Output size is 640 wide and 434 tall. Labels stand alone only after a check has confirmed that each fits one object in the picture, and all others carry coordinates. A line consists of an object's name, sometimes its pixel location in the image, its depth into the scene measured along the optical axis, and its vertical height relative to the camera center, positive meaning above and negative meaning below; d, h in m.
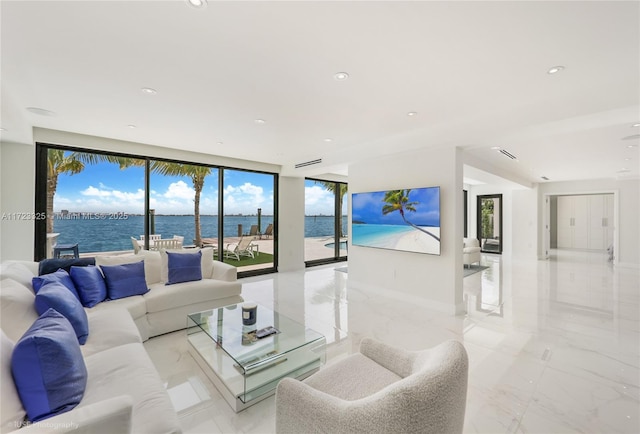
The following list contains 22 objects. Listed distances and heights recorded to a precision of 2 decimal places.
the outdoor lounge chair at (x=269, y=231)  6.85 -0.34
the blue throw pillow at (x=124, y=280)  3.14 -0.72
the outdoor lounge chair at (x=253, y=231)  6.64 -0.33
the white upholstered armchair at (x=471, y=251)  6.89 -0.85
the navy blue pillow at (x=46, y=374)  1.24 -0.73
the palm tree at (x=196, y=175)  5.45 +0.85
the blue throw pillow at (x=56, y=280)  2.29 -0.55
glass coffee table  2.05 -1.16
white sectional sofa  1.14 -0.93
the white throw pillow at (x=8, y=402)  1.14 -0.78
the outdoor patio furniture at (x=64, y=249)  4.37 -0.49
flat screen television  4.12 -0.04
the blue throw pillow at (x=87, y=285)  2.88 -0.71
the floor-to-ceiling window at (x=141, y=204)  4.32 +0.26
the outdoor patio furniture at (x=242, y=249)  6.26 -0.75
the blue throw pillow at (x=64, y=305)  1.97 -0.64
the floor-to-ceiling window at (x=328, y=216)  8.12 +0.03
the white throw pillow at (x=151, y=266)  3.76 -0.66
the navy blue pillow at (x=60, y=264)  2.91 -0.51
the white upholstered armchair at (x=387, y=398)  0.99 -0.78
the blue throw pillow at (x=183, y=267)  3.68 -0.67
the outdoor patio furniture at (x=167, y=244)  5.01 -0.49
